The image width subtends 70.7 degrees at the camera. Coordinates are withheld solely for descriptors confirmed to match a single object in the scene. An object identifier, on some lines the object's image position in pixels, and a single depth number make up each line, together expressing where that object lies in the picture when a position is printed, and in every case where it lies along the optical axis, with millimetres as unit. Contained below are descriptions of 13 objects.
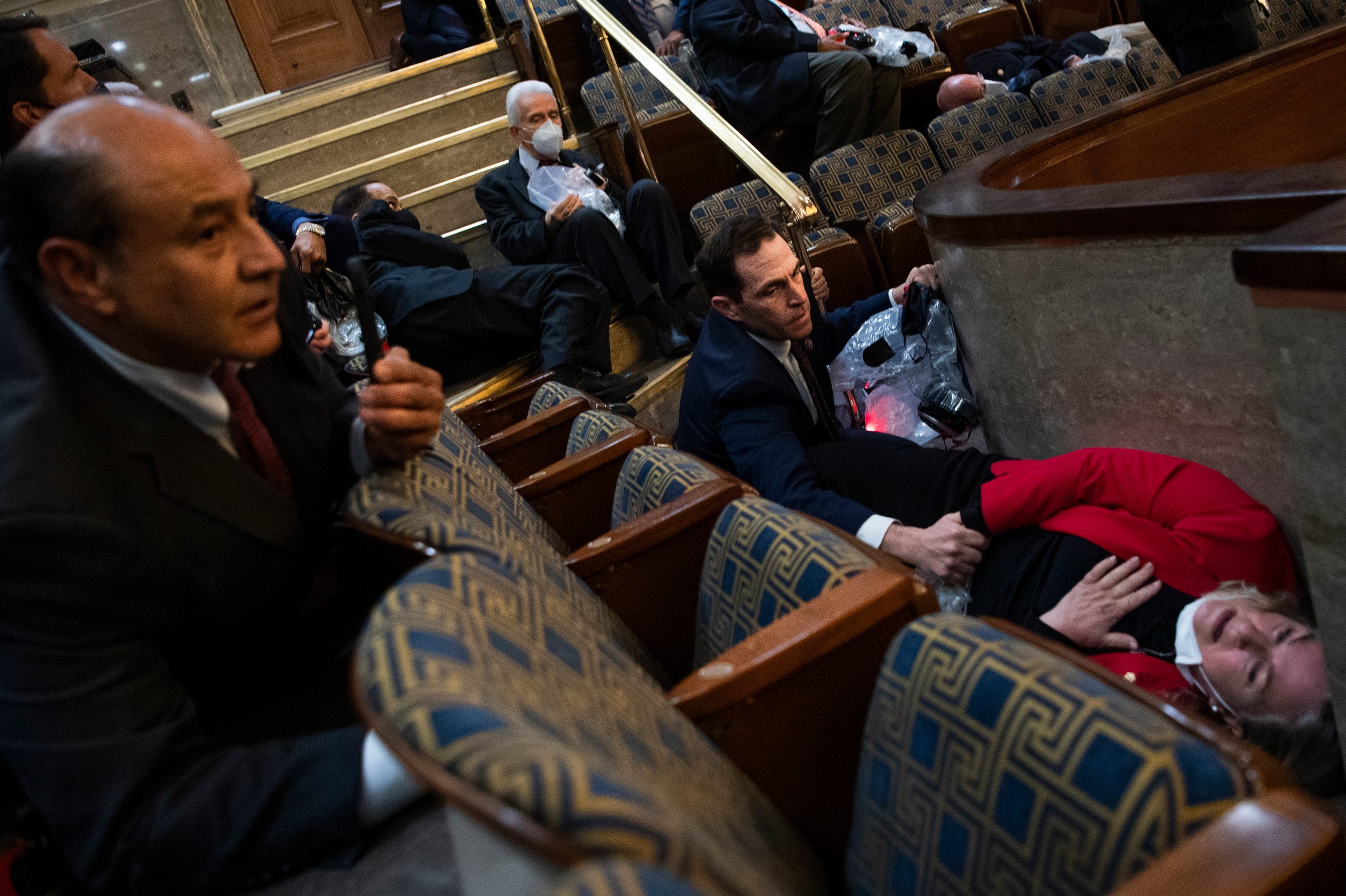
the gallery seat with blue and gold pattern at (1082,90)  3730
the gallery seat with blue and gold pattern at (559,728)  429
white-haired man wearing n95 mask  3029
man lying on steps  2779
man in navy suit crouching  1696
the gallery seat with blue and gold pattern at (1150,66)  4023
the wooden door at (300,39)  5453
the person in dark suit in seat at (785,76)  3705
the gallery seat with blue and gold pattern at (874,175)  3469
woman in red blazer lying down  1150
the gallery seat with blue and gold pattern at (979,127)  3600
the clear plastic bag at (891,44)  3871
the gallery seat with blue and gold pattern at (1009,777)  580
